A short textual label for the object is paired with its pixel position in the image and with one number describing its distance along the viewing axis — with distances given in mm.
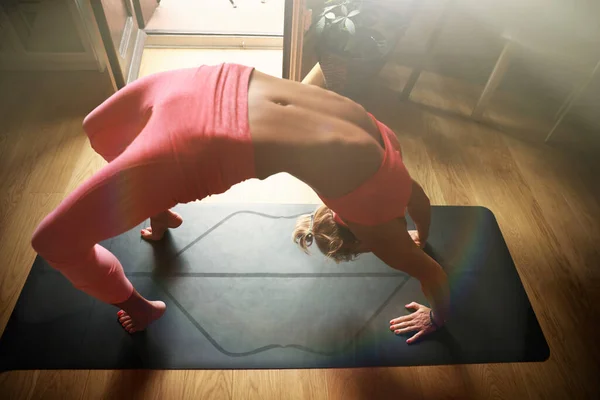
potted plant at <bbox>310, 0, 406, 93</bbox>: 1849
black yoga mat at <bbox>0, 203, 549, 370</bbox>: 1444
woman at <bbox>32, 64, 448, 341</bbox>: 958
